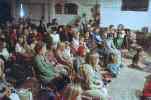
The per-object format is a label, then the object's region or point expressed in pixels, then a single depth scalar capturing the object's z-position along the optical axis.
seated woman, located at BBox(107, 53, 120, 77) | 5.14
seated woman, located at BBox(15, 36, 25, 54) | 4.84
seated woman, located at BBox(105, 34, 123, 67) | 5.60
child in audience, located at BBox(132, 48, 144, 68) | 5.94
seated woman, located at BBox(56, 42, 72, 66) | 4.75
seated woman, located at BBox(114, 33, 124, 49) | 6.50
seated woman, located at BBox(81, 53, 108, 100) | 3.71
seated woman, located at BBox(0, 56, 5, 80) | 3.76
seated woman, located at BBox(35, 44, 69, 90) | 4.09
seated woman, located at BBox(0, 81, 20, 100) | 3.33
